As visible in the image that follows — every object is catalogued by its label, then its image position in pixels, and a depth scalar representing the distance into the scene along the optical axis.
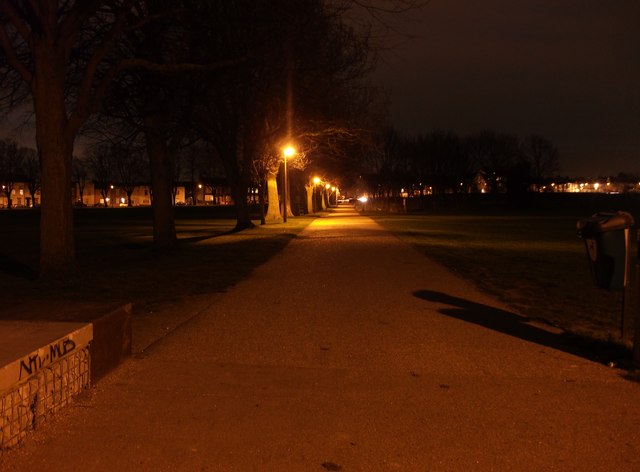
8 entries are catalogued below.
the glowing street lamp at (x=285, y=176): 32.60
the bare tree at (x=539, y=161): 118.25
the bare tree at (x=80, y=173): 127.45
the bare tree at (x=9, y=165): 111.94
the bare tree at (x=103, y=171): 118.06
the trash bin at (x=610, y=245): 6.54
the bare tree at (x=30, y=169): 124.88
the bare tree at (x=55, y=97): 11.21
